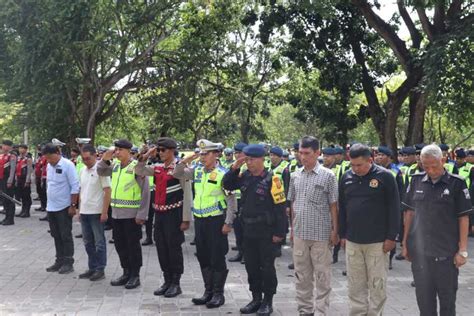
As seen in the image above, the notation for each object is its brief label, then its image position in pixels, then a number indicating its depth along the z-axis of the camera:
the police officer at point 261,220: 5.90
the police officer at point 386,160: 8.68
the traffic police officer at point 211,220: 6.33
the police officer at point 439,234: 4.72
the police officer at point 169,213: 6.66
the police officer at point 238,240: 9.05
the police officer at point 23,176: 14.11
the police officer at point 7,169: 13.40
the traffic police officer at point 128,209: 7.12
